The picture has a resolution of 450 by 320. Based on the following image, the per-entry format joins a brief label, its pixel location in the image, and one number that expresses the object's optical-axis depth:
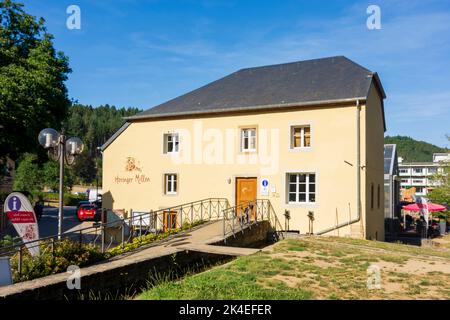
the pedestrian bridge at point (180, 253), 6.68
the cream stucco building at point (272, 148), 16.44
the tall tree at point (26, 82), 19.91
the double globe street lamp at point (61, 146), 9.58
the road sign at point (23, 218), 8.14
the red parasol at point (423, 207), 25.08
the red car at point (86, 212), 32.06
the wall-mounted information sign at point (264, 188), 17.86
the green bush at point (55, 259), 7.84
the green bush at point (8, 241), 8.49
